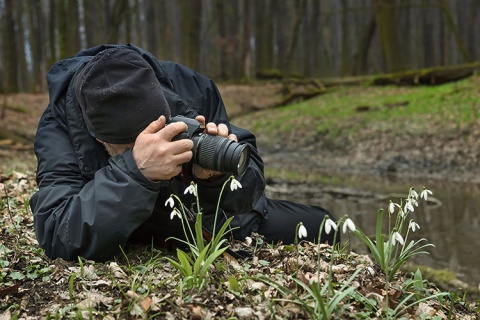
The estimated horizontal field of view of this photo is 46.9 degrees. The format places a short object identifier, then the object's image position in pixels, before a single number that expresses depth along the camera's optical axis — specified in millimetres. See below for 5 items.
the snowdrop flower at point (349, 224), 1997
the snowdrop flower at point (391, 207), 2582
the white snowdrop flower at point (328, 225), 2045
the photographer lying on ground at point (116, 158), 2461
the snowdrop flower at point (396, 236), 2347
